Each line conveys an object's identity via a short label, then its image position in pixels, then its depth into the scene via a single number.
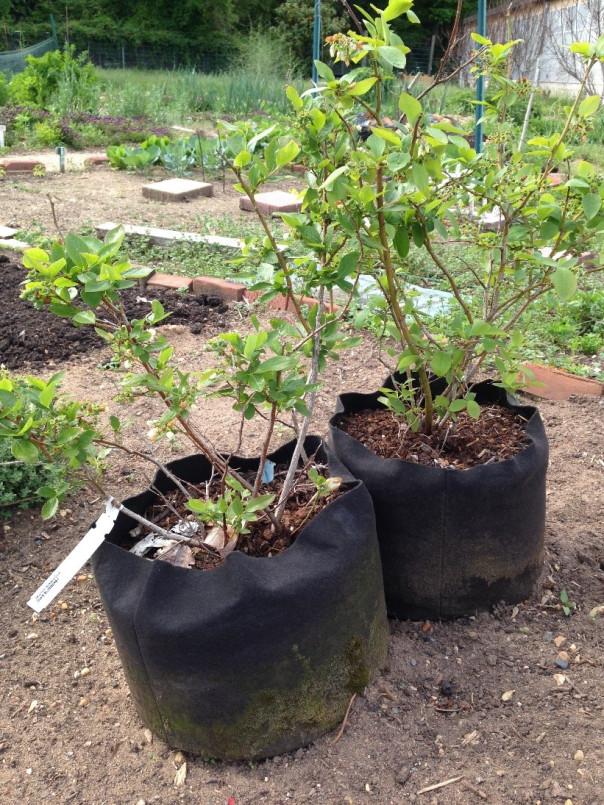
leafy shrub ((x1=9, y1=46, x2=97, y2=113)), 11.86
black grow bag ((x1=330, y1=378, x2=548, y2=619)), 1.96
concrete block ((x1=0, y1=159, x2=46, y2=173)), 8.21
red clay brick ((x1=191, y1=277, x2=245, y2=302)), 4.53
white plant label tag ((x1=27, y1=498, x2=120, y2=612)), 1.54
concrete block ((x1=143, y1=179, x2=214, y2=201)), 7.16
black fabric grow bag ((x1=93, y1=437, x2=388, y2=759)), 1.57
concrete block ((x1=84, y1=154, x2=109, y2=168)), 8.87
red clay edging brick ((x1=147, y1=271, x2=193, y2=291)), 4.68
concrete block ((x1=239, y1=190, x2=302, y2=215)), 6.26
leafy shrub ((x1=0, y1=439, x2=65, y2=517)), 2.52
